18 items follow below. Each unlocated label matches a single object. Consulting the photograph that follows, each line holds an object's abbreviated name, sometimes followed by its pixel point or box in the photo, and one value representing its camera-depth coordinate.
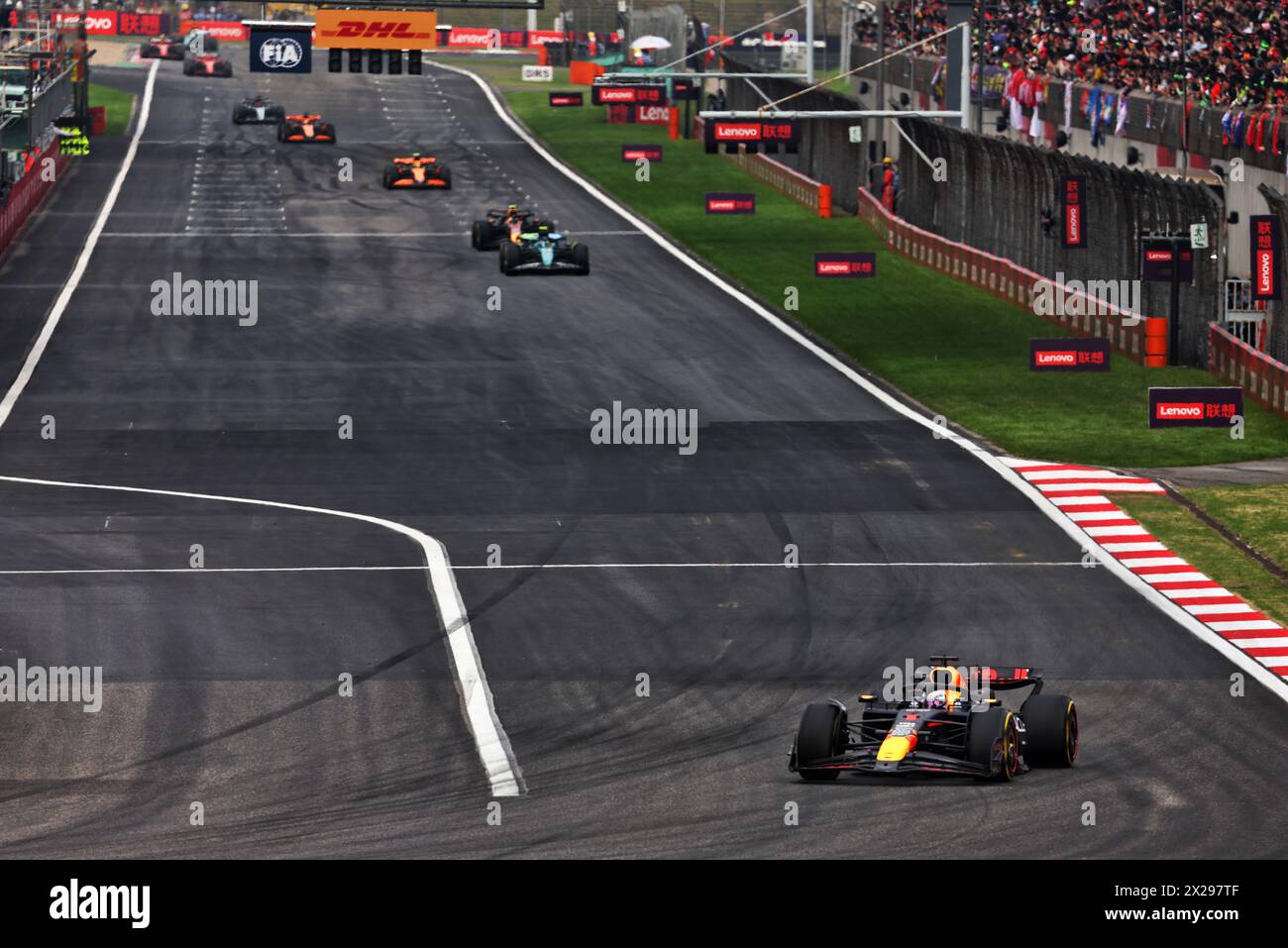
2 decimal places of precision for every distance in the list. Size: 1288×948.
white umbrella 113.89
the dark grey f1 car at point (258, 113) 96.12
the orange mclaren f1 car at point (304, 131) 89.38
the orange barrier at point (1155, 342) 46.34
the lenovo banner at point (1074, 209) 51.81
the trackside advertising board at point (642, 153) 84.56
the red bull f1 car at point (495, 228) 60.97
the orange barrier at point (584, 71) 123.88
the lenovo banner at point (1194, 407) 36.78
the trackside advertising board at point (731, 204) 71.50
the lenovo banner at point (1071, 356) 45.34
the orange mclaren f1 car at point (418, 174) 76.56
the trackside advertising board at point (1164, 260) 45.19
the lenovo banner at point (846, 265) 58.91
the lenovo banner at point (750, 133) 62.62
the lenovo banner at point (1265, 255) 42.47
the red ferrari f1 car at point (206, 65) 116.81
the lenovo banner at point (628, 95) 94.06
